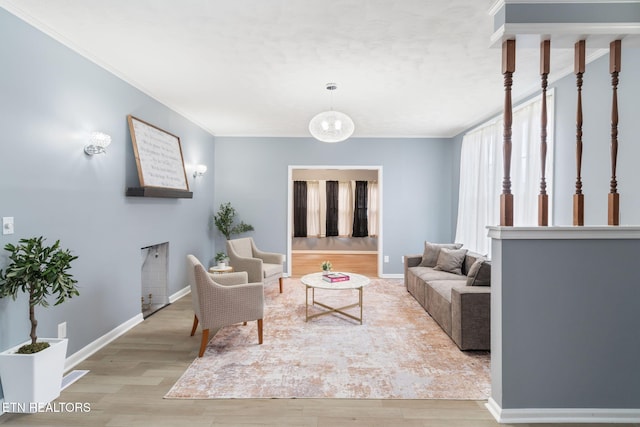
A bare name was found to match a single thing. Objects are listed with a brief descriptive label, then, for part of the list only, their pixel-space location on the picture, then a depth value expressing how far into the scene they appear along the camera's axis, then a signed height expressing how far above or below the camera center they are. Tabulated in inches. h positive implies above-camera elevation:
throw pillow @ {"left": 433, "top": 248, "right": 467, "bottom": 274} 183.6 -23.7
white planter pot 83.2 -40.8
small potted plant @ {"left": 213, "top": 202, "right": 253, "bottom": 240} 239.9 -5.7
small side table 177.9 -28.7
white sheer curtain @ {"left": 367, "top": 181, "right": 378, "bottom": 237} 373.7 +9.7
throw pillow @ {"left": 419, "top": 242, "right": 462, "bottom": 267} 201.6 -21.8
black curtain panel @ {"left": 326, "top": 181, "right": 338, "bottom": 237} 375.6 +8.3
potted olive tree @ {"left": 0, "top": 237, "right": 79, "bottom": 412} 83.1 -34.1
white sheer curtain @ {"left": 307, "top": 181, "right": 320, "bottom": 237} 375.9 +7.1
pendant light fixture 143.9 +38.3
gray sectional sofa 123.7 -31.8
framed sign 146.3 +27.5
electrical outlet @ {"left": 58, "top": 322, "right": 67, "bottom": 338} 106.6 -36.5
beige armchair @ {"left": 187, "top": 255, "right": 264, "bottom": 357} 120.3 -31.4
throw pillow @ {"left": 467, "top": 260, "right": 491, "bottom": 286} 133.2 -22.9
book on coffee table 160.6 -29.5
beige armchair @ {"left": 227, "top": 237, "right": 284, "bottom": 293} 185.9 -26.7
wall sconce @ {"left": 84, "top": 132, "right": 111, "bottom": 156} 118.5 +24.7
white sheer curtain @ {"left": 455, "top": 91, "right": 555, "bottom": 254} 146.6 +22.3
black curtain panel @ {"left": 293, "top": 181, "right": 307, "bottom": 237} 375.9 +9.1
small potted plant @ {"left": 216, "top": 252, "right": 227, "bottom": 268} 181.3 -24.5
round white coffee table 154.3 -31.5
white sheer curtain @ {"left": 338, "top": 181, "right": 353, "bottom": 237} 375.2 +7.4
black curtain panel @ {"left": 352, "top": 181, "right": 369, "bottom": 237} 373.4 +4.1
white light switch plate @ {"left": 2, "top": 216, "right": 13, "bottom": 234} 87.9 -3.0
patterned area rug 97.4 -49.2
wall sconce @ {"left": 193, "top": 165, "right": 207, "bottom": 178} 212.2 +27.8
